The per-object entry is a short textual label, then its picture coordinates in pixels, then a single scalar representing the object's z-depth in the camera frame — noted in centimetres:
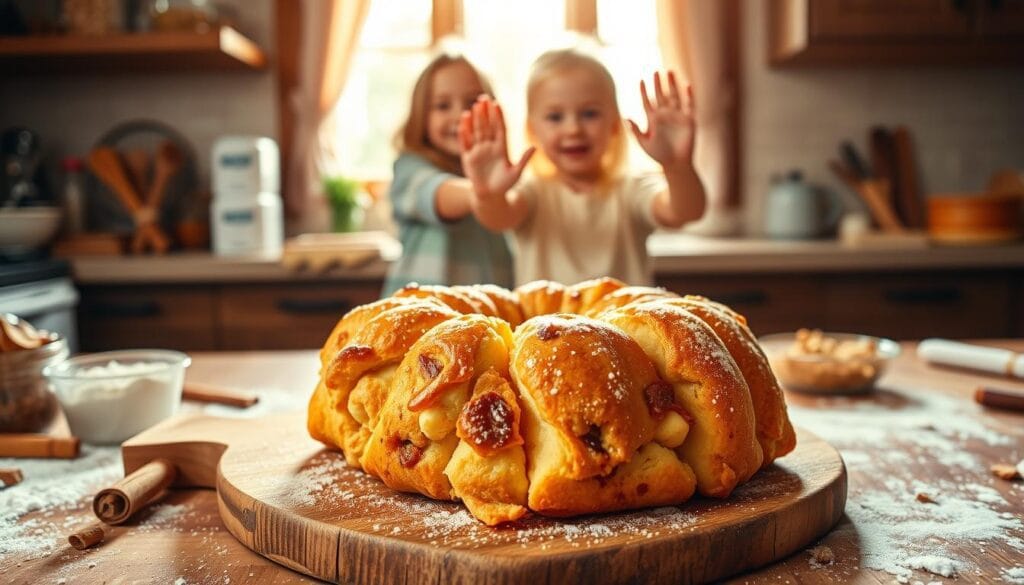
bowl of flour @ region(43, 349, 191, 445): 90
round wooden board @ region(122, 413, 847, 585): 53
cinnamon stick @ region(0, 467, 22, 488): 79
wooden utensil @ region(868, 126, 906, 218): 311
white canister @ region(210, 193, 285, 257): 265
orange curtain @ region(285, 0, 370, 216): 298
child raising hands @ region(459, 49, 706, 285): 142
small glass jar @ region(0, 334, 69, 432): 91
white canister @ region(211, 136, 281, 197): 263
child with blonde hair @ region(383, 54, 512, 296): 180
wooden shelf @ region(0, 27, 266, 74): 260
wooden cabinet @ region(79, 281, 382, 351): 250
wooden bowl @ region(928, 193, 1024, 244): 259
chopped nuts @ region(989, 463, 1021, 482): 75
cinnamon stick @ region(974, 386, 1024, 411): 98
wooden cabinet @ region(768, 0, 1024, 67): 264
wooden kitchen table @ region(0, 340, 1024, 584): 58
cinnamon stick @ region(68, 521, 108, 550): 63
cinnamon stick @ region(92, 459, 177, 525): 67
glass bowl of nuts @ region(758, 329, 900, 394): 107
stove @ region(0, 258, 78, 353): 212
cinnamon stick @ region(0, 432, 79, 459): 86
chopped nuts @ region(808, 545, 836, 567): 59
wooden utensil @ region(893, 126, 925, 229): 307
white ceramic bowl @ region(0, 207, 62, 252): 258
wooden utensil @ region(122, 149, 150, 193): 290
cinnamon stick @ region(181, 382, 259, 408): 106
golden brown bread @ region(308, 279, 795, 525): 58
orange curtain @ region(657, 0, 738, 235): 303
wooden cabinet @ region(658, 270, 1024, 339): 250
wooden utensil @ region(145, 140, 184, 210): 286
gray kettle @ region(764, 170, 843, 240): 296
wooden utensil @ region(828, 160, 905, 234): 294
